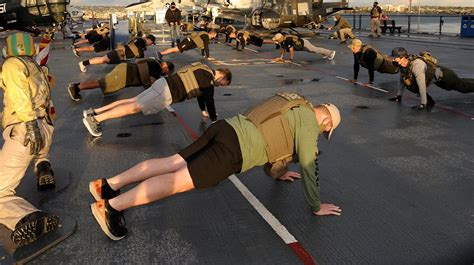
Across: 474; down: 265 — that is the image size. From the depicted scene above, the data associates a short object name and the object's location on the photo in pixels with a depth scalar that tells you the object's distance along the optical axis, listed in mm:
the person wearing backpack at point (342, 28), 25438
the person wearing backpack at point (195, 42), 16750
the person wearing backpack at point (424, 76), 9172
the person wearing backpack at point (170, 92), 7531
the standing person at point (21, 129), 4180
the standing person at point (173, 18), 23672
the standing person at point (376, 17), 29508
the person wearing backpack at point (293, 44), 17531
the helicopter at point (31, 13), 32375
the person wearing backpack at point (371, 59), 11485
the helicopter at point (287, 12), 30031
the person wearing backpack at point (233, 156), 3990
